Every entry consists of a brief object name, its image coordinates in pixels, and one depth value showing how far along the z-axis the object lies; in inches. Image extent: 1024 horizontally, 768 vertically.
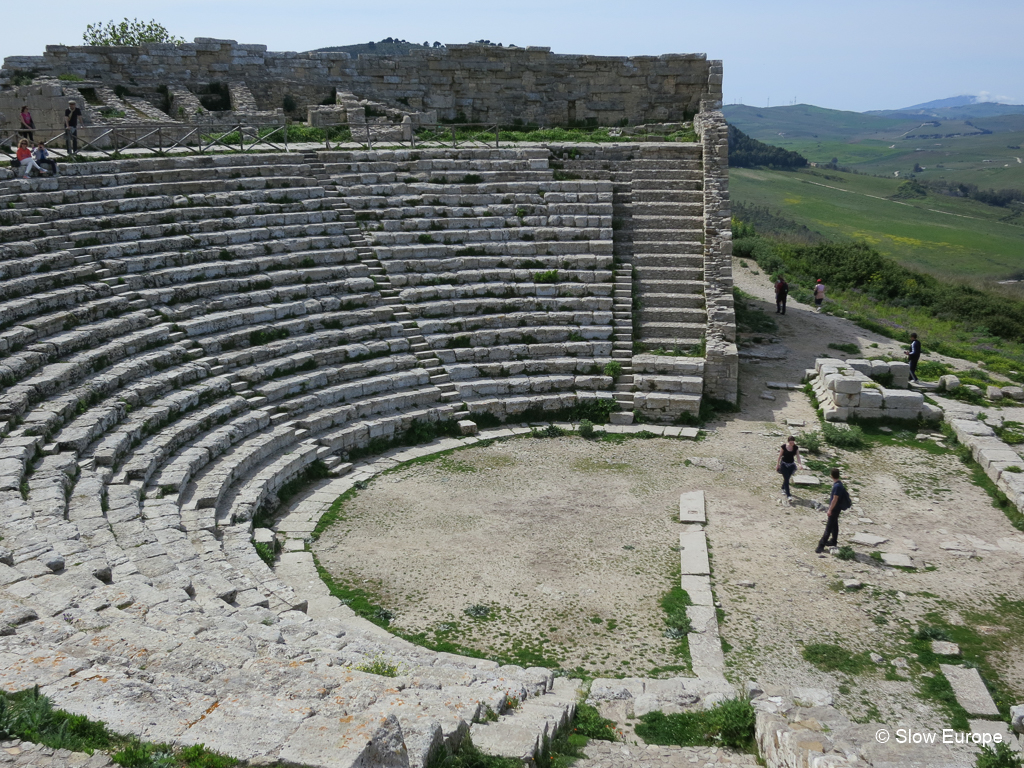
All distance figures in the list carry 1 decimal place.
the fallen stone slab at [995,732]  290.8
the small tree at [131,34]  1409.9
